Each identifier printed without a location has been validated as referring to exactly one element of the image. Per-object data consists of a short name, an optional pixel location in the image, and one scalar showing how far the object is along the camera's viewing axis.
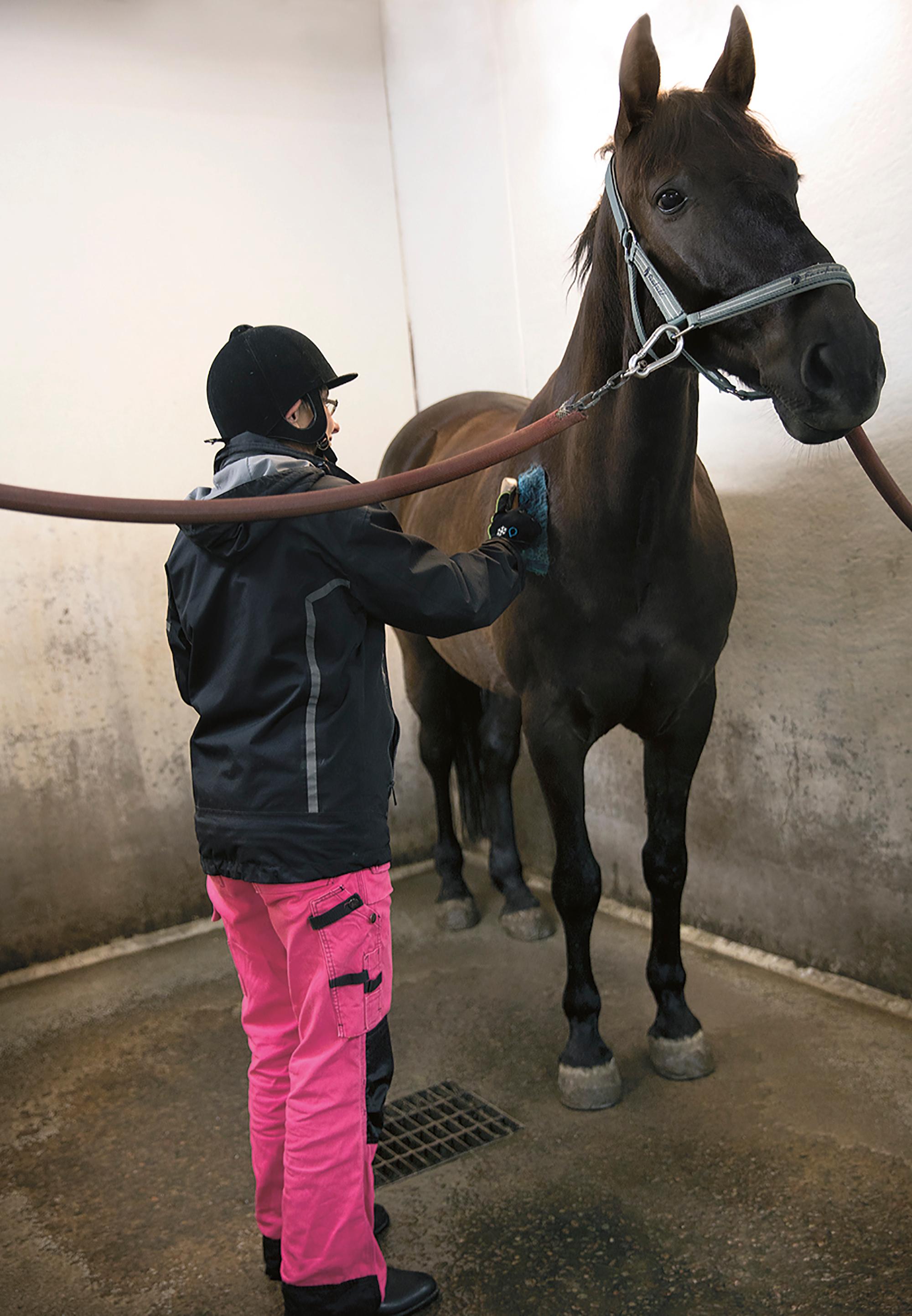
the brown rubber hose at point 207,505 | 1.27
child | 1.44
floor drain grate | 2.03
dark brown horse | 1.44
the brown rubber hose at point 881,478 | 1.84
